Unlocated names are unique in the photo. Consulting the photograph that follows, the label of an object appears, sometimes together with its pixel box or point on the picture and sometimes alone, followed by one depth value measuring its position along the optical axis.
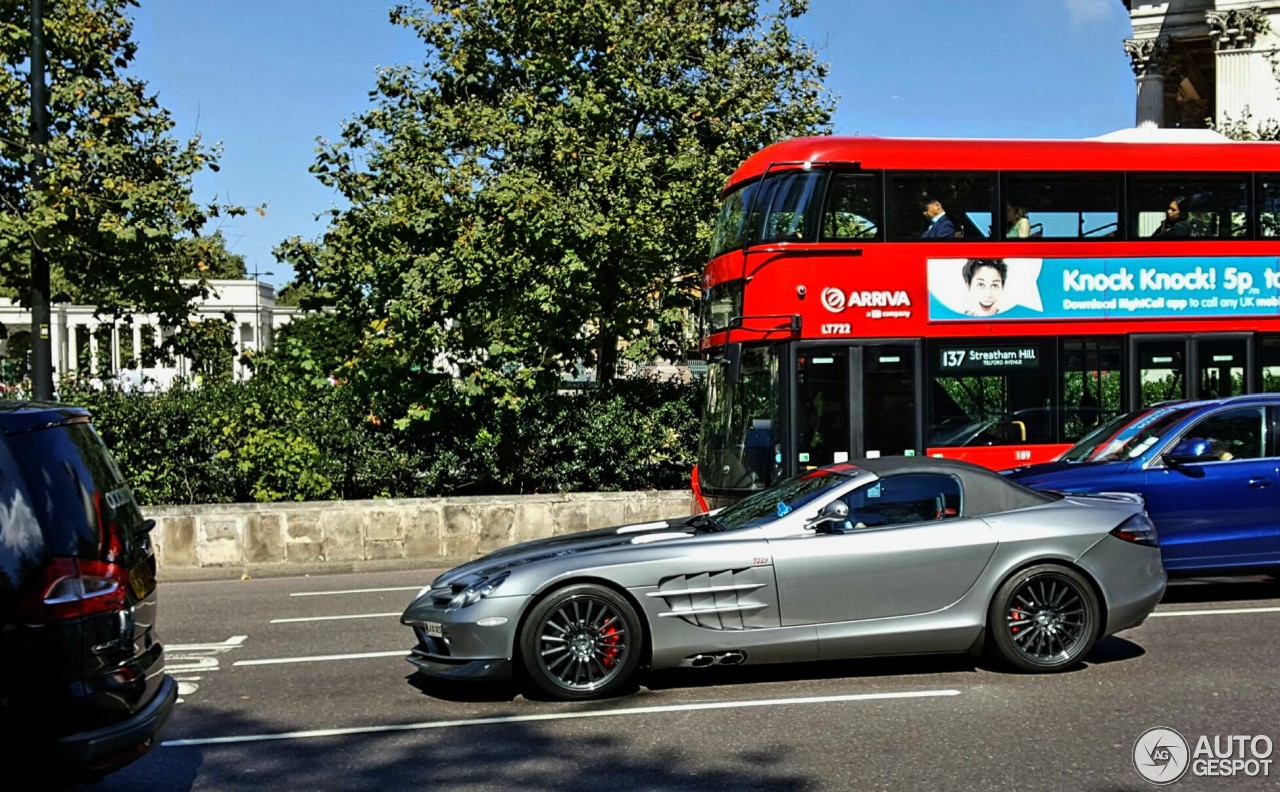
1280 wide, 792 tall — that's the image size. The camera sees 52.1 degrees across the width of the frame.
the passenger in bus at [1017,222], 13.91
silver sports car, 7.39
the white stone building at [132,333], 16.55
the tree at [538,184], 16.30
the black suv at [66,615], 4.45
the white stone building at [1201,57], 38.31
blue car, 10.12
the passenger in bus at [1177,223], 14.17
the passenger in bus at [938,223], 13.83
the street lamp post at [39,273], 14.21
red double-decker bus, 13.65
